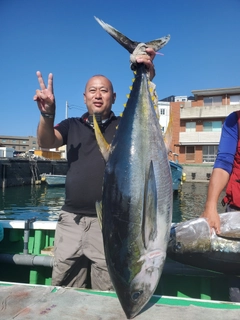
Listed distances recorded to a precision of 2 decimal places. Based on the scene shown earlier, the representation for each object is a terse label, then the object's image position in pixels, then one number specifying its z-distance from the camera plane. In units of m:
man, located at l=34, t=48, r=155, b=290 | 2.66
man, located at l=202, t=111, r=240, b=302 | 2.33
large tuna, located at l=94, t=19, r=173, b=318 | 1.70
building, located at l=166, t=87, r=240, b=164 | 34.94
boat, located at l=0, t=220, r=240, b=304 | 3.26
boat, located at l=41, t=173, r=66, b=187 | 27.87
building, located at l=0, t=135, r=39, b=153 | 93.31
